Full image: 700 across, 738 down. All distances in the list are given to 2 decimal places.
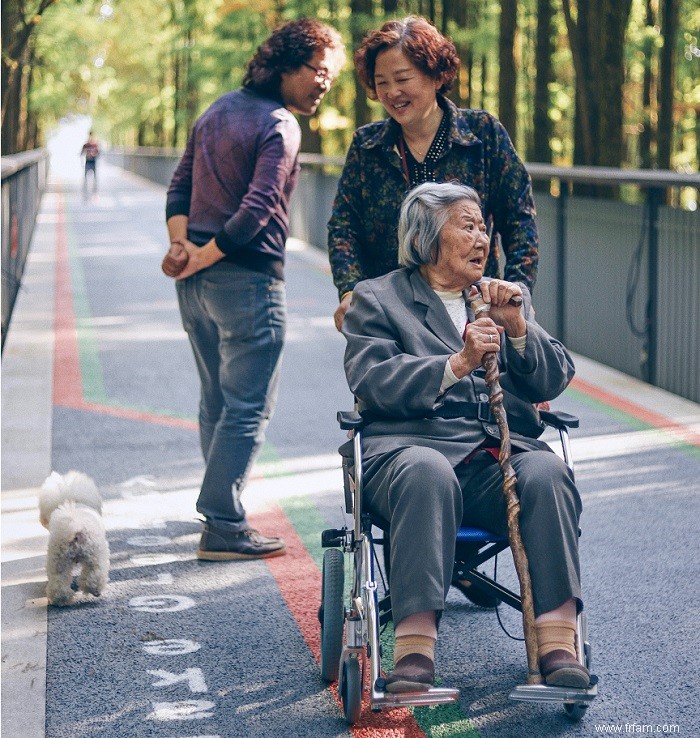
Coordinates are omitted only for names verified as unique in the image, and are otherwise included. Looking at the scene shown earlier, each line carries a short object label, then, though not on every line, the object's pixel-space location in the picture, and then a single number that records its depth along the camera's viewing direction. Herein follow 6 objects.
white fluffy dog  4.81
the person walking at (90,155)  38.97
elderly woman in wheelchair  3.67
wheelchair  3.55
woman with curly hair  4.63
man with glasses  5.33
